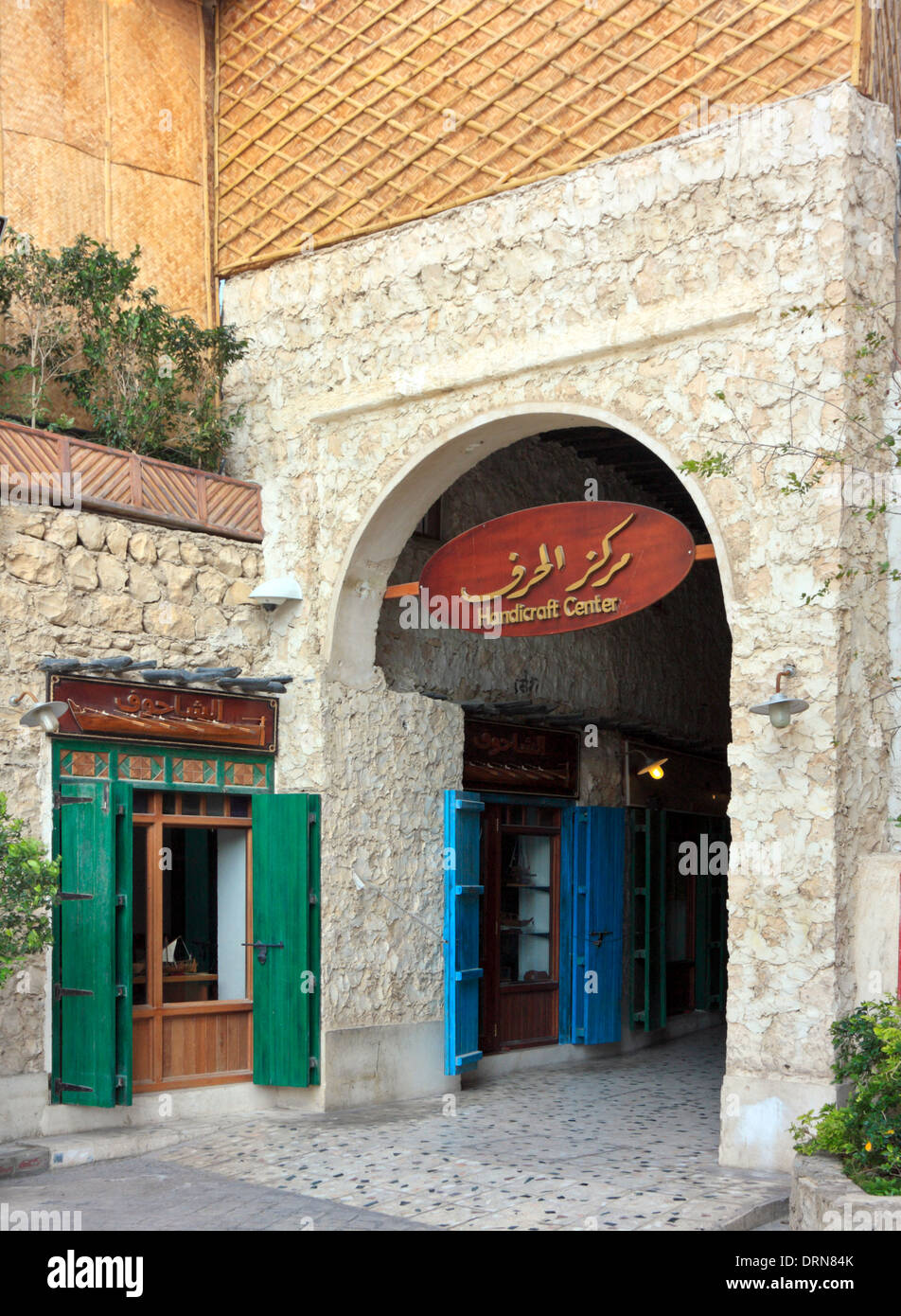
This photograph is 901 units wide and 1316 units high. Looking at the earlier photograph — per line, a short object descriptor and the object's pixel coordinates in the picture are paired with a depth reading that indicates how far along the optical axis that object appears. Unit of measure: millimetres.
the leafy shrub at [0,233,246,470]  9414
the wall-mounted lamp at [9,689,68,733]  7738
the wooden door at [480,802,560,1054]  11531
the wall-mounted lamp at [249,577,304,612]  9664
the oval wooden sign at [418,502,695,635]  8320
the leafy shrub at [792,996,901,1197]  6090
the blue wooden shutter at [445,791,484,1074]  10180
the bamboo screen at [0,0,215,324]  9789
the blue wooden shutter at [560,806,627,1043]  12062
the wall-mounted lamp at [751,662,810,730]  7395
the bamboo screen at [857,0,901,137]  7914
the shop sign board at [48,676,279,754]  8641
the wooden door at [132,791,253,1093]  9047
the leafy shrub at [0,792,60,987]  7215
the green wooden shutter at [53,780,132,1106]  8305
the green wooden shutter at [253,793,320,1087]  9375
